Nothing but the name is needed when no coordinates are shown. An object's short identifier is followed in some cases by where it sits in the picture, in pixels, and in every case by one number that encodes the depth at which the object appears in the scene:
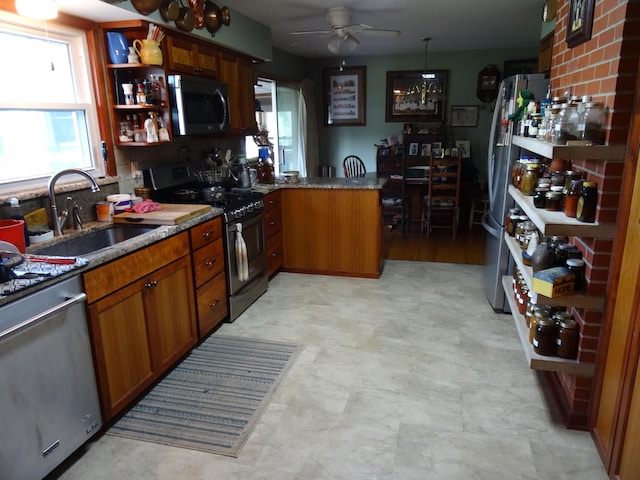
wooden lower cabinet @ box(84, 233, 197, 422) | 1.99
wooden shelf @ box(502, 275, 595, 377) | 1.97
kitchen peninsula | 3.99
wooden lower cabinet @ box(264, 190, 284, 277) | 3.90
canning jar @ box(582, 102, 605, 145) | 1.77
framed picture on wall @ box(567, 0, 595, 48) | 1.97
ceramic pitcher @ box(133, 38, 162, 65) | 2.71
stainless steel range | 3.17
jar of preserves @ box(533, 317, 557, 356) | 2.04
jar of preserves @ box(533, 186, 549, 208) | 2.10
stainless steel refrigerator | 3.00
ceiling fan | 3.73
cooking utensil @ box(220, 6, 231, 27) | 3.36
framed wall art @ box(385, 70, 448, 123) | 6.41
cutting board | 2.58
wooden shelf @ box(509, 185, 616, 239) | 1.78
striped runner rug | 2.08
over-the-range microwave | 2.90
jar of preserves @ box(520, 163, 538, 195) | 2.43
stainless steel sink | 2.27
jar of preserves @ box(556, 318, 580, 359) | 2.00
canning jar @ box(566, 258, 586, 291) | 1.93
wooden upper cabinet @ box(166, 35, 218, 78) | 2.92
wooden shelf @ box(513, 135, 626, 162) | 1.72
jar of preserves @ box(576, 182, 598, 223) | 1.82
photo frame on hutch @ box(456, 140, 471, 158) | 6.40
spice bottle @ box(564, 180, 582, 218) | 1.88
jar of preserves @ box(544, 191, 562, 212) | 2.00
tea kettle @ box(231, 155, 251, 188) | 3.84
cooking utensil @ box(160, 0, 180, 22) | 2.76
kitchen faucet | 2.22
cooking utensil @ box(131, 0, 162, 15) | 2.53
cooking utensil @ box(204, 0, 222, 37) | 3.19
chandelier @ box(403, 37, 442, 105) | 6.40
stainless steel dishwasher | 1.56
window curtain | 6.36
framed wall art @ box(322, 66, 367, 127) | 6.72
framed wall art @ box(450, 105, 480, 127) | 6.37
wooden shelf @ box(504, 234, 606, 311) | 1.87
